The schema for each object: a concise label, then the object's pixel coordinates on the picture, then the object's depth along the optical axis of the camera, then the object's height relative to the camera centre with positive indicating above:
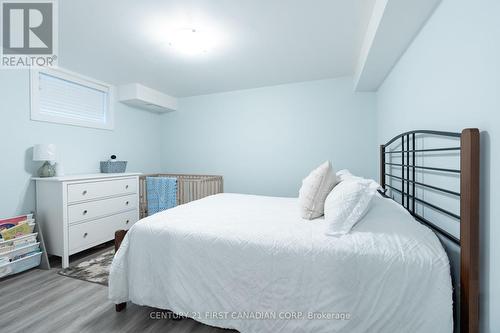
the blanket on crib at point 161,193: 3.27 -0.39
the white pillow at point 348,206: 1.25 -0.24
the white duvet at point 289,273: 1.00 -0.57
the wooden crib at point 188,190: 3.38 -0.37
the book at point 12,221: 2.13 -0.53
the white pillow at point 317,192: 1.58 -0.19
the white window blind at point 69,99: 2.55 +0.90
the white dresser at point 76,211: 2.31 -0.49
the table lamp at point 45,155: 2.37 +0.14
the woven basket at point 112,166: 3.16 +0.02
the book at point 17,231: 2.09 -0.62
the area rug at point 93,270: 2.08 -1.04
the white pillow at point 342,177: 1.75 -0.10
